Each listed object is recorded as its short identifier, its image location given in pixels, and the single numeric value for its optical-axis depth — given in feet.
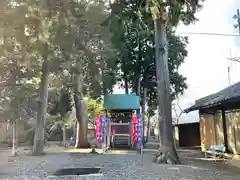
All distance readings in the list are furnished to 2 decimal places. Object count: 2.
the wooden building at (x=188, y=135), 90.33
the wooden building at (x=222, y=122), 48.42
